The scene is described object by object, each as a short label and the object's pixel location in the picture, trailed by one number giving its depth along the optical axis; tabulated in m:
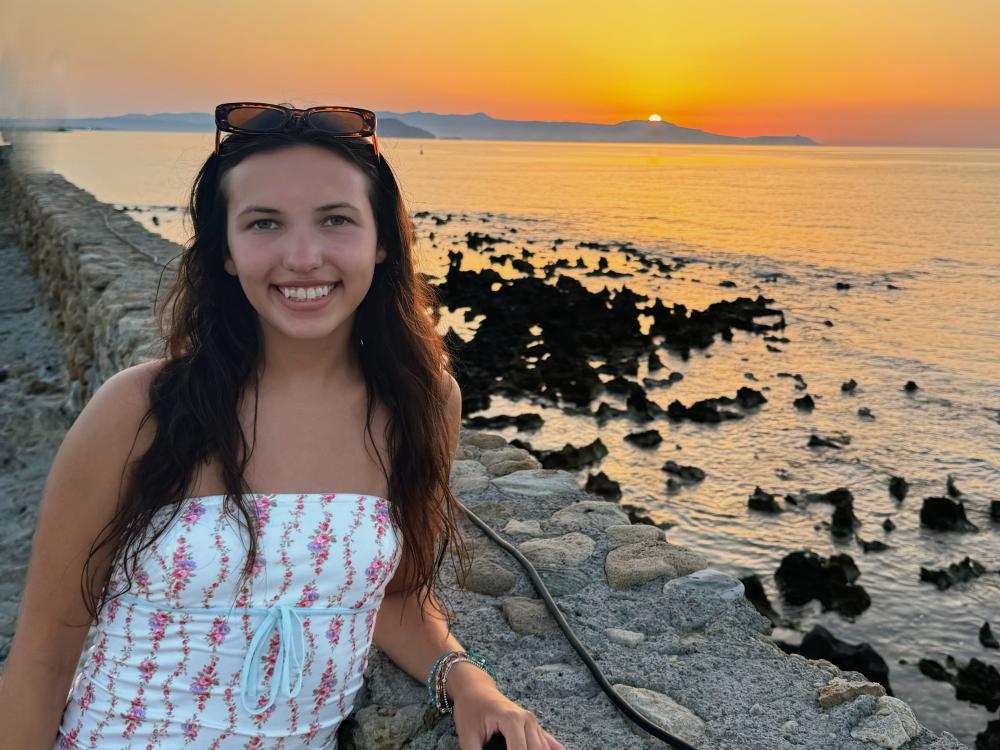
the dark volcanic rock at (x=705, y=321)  13.97
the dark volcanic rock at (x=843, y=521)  7.35
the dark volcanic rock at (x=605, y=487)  7.61
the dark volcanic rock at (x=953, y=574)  6.57
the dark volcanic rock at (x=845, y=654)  4.69
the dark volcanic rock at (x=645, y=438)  9.12
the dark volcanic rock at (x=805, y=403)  10.73
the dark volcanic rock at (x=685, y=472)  8.32
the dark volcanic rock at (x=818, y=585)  6.11
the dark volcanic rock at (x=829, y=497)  7.90
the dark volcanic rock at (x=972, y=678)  5.07
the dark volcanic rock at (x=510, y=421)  9.52
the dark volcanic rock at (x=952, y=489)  8.27
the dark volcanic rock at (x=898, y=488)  8.16
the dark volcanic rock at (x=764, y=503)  7.68
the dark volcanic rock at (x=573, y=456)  8.39
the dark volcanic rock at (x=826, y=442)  9.46
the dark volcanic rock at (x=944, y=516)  7.52
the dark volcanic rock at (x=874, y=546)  7.07
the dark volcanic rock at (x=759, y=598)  5.75
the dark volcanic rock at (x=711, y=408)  10.08
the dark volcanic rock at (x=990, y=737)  4.60
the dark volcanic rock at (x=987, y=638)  5.78
